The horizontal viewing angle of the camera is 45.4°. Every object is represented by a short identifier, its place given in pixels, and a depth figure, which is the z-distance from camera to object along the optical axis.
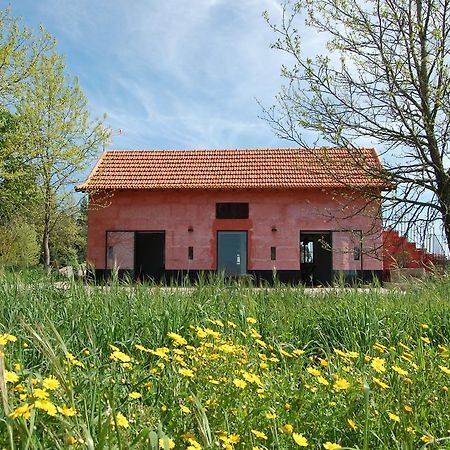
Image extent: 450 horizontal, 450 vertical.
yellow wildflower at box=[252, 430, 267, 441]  2.17
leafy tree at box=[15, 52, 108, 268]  23.81
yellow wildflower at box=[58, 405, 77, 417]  1.79
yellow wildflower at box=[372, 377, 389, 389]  2.72
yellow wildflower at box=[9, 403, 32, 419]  1.64
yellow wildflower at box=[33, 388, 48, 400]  1.86
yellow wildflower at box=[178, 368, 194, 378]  2.61
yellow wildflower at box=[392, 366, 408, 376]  2.93
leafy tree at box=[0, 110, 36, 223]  21.66
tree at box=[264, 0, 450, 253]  10.48
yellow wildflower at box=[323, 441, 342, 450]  2.01
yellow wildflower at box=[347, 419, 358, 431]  2.42
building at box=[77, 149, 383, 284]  22.91
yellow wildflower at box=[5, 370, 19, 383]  2.10
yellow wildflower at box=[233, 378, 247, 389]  2.55
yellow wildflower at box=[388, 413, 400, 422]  2.47
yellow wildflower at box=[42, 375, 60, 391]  2.05
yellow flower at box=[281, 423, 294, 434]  2.24
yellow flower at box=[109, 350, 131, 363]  2.58
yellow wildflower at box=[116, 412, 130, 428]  2.00
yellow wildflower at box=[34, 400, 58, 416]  1.79
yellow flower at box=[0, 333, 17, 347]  2.45
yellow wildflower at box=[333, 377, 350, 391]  2.60
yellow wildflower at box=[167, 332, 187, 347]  3.14
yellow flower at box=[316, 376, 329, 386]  2.76
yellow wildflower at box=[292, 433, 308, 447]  2.05
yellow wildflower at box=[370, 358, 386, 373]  2.87
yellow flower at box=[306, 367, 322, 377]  2.88
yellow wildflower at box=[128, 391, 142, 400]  2.38
